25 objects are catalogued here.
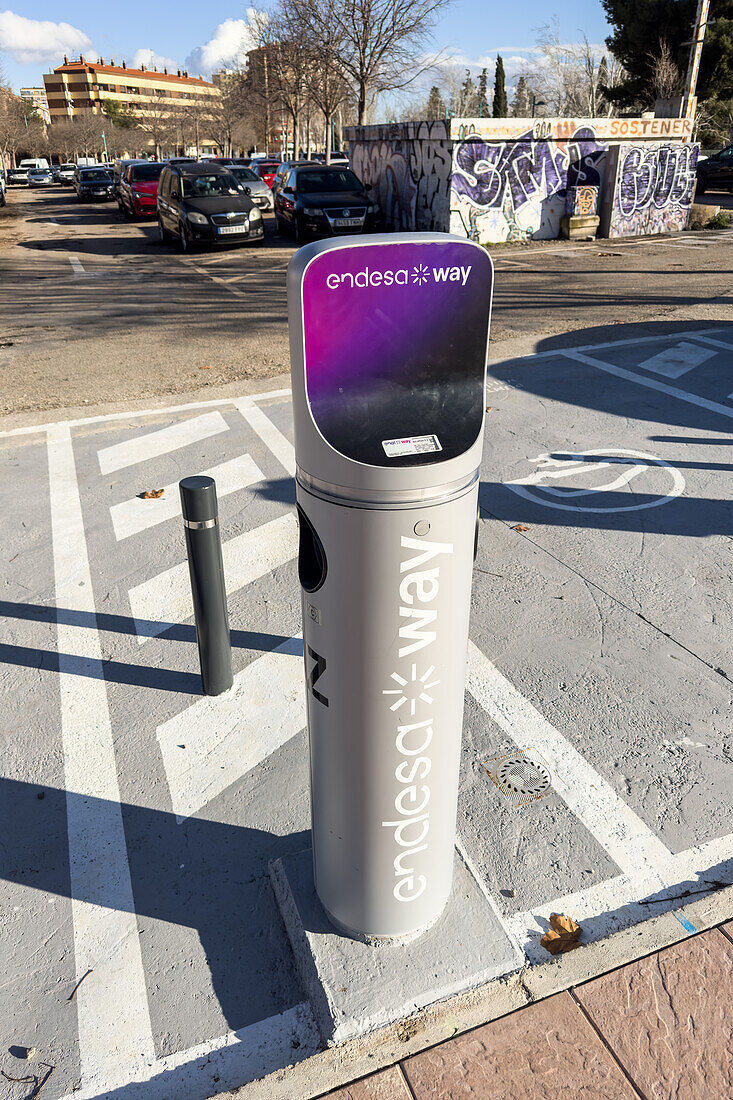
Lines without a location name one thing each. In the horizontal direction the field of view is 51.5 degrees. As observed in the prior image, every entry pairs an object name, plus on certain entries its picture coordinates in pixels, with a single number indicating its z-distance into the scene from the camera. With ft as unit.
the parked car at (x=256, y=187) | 71.97
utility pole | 87.66
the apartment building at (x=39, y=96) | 427.41
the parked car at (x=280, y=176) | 68.29
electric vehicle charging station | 5.69
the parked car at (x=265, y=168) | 111.14
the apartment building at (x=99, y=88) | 404.16
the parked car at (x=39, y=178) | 187.52
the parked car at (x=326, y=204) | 59.16
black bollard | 11.11
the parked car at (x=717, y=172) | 95.35
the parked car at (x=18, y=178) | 192.95
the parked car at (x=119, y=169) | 94.19
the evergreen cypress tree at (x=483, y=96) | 274.03
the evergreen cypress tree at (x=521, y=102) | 265.75
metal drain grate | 10.61
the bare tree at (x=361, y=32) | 89.51
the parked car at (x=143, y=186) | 81.56
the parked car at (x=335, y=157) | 123.24
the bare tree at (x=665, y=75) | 128.06
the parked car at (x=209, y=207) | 59.21
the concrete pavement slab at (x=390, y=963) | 7.65
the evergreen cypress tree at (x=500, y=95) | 226.79
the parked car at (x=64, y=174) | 187.83
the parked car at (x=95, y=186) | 113.19
